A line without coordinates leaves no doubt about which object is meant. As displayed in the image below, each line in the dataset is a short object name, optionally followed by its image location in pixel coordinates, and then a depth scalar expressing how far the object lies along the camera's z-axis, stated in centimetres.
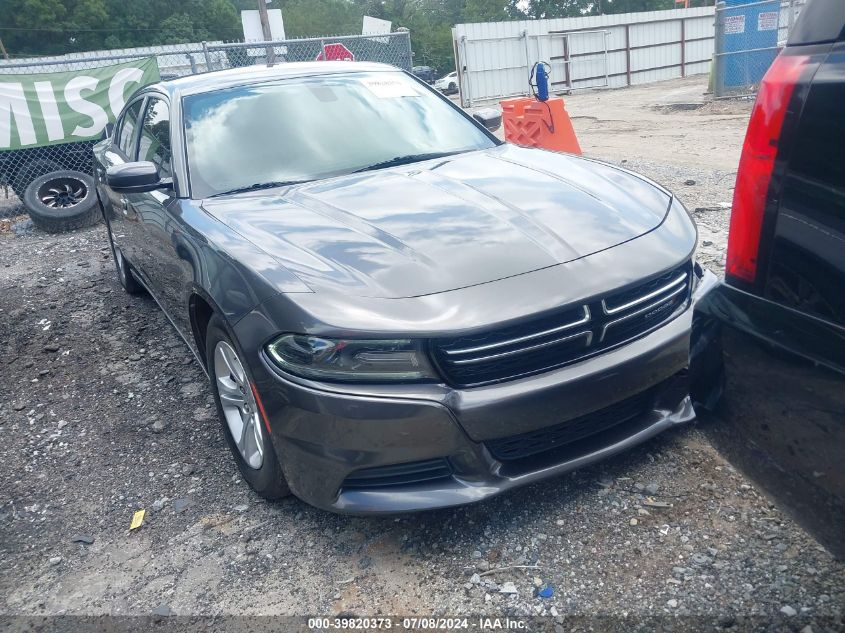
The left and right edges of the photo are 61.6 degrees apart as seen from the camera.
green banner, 885
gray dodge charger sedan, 220
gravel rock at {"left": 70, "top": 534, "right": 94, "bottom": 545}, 282
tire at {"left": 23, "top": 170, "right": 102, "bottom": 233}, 864
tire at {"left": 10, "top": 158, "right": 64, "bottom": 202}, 914
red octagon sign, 1115
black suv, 149
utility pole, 2229
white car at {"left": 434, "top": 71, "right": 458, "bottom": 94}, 3284
